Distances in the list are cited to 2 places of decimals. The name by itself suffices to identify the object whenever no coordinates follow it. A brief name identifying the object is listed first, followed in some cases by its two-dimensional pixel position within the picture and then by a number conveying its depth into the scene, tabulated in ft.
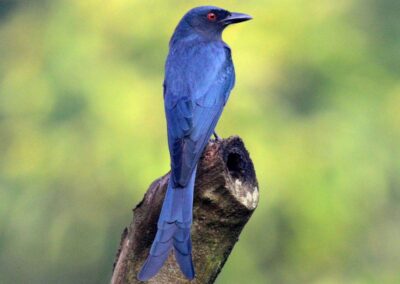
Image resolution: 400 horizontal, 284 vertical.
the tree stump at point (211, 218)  26.71
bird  26.02
